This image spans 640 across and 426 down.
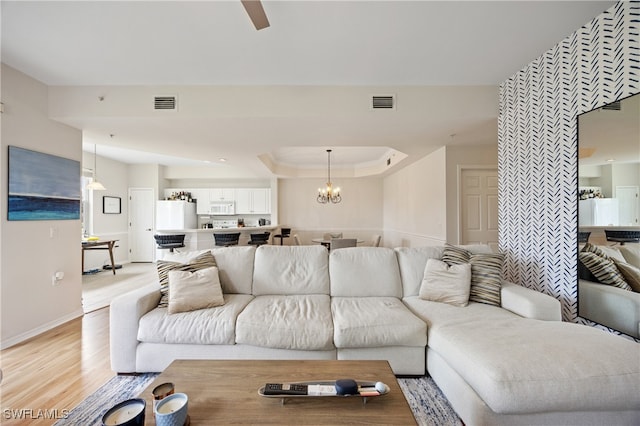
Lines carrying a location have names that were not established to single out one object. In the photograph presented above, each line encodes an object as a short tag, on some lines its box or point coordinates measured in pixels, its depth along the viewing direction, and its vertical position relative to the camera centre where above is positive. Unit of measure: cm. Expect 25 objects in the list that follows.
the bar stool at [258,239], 585 -51
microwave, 770 +23
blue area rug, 162 -124
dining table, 535 -53
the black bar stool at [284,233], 720 -47
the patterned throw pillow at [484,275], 227 -51
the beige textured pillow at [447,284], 227 -59
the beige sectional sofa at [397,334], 129 -76
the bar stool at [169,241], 487 -47
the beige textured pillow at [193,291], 211 -62
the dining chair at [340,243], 450 -46
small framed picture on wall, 636 +26
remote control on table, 117 -77
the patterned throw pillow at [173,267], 224 -46
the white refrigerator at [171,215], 702 +2
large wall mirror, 177 +4
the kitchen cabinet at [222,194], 776 +64
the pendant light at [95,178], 511 +85
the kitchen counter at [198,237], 511 -43
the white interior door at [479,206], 434 +17
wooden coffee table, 106 -81
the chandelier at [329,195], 696 +59
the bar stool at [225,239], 527 -46
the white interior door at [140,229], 711 -36
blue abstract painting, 264 +32
